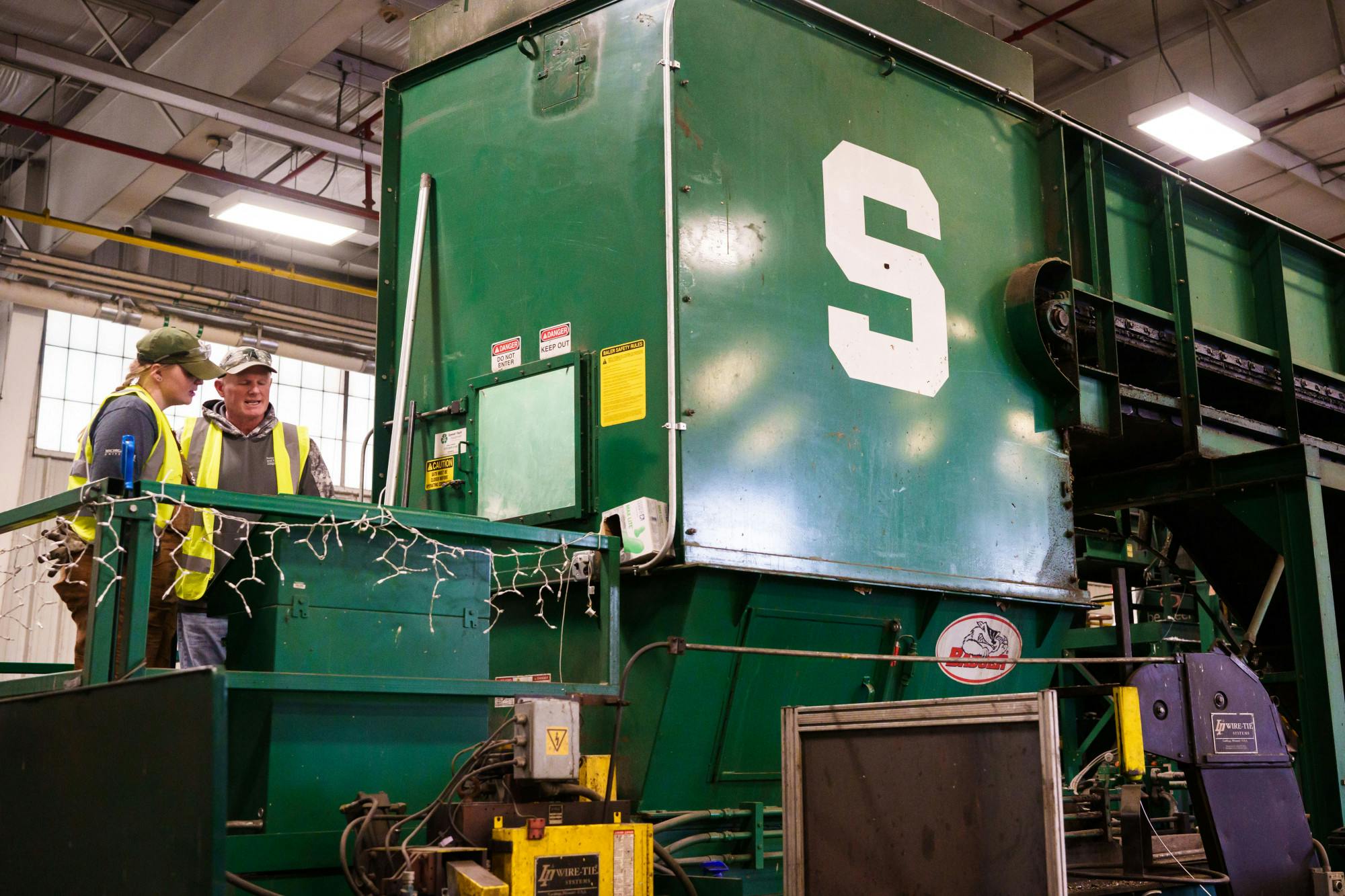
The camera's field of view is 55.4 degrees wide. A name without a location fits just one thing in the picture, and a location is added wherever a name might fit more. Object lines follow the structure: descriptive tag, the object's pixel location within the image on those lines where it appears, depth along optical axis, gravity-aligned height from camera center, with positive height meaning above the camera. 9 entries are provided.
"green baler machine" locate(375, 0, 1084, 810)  4.41 +1.30
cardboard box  4.20 +0.56
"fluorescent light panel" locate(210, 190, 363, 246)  10.54 +4.02
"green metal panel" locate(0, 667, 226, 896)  2.67 -0.19
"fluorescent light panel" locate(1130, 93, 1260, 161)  9.26 +4.17
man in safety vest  4.57 +0.92
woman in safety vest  3.59 +0.77
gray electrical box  3.45 -0.11
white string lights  3.49 +0.43
